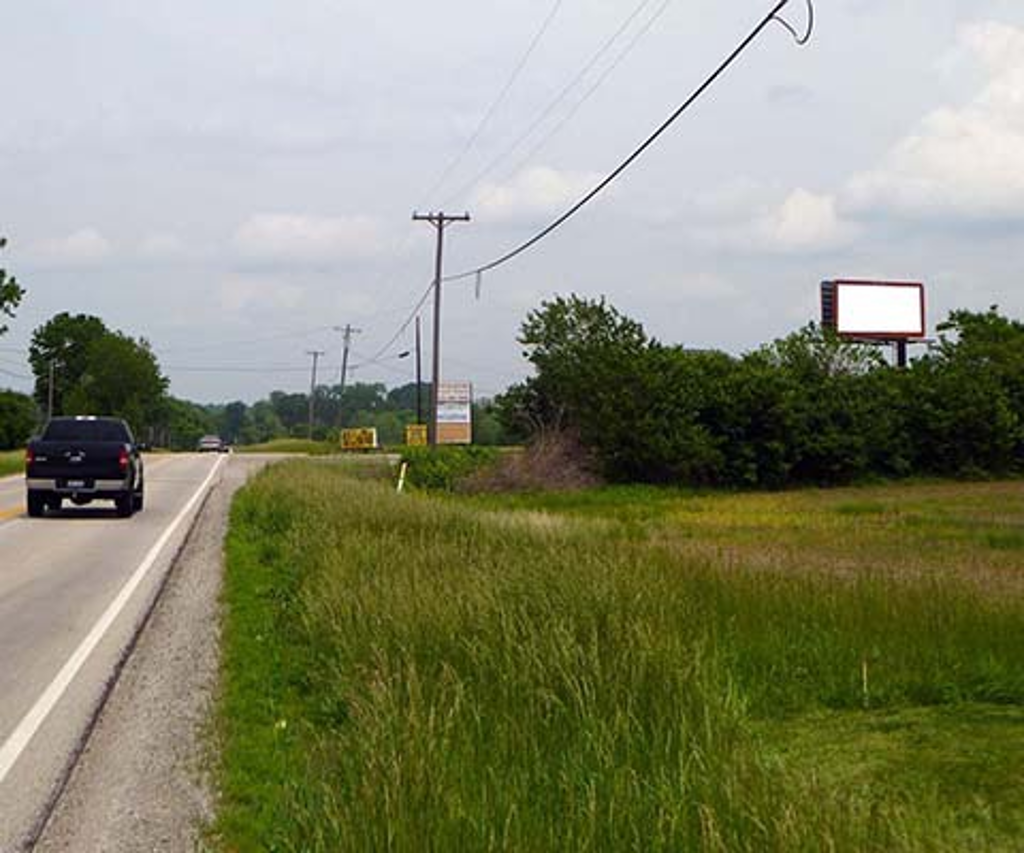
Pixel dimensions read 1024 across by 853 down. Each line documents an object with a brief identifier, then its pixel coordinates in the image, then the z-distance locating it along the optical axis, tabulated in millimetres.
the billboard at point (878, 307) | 69438
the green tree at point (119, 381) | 137125
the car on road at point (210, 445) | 108812
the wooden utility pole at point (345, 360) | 125312
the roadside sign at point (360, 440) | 90938
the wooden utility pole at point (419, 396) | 86562
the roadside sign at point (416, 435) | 72812
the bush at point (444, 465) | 50469
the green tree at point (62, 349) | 153000
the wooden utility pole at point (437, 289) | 58281
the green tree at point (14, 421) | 92250
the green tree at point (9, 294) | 71312
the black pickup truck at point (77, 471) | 29984
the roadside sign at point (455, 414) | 64875
